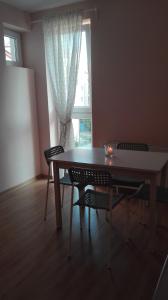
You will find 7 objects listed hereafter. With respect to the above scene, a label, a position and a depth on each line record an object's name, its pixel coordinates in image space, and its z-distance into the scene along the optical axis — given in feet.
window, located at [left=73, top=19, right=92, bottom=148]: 12.50
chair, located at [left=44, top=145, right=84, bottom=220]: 9.36
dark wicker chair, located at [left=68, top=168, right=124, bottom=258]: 6.75
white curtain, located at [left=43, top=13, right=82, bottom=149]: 11.95
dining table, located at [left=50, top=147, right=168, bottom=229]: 7.08
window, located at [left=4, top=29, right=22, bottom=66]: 12.78
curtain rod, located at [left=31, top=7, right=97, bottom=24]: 11.37
